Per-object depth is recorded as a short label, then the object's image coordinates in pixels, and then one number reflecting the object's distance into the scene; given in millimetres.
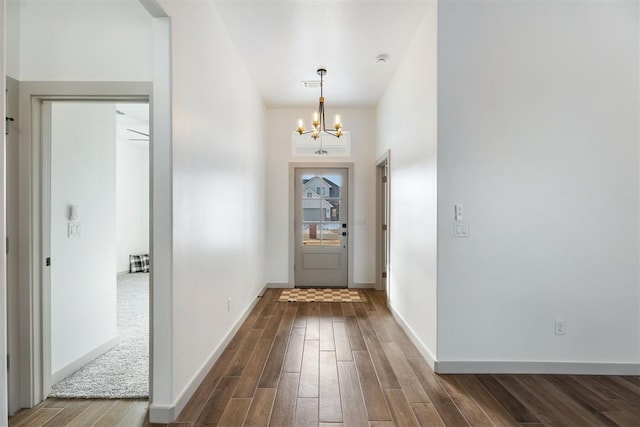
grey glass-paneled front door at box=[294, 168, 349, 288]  5457
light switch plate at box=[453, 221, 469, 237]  2539
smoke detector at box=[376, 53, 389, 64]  3535
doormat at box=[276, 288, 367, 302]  4692
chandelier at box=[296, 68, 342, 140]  3869
